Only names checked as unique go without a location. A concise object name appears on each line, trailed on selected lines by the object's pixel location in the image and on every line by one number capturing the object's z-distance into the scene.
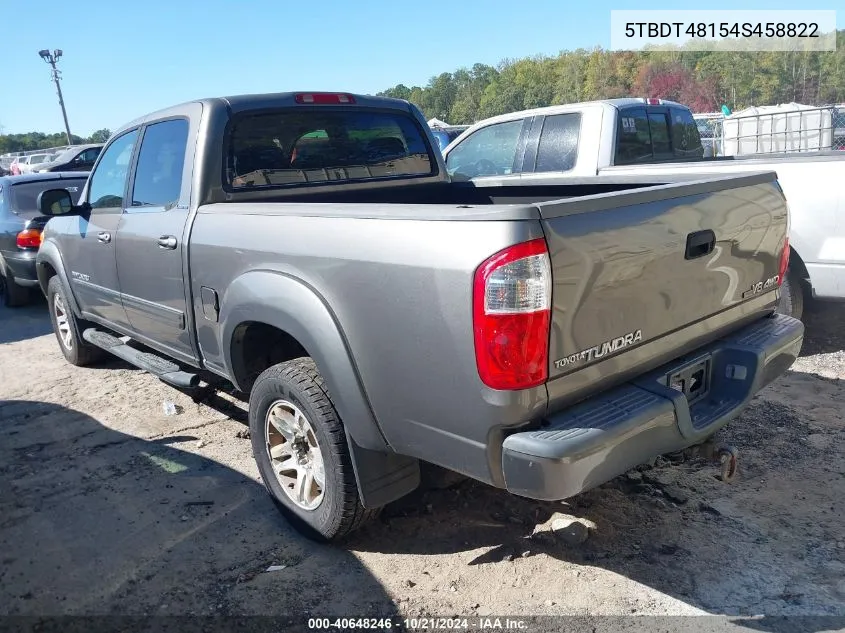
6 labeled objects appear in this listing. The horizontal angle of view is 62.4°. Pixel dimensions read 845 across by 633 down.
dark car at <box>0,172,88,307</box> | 7.87
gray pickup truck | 2.20
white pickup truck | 4.86
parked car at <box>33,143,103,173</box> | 16.50
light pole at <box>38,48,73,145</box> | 45.38
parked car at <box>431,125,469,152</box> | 17.08
